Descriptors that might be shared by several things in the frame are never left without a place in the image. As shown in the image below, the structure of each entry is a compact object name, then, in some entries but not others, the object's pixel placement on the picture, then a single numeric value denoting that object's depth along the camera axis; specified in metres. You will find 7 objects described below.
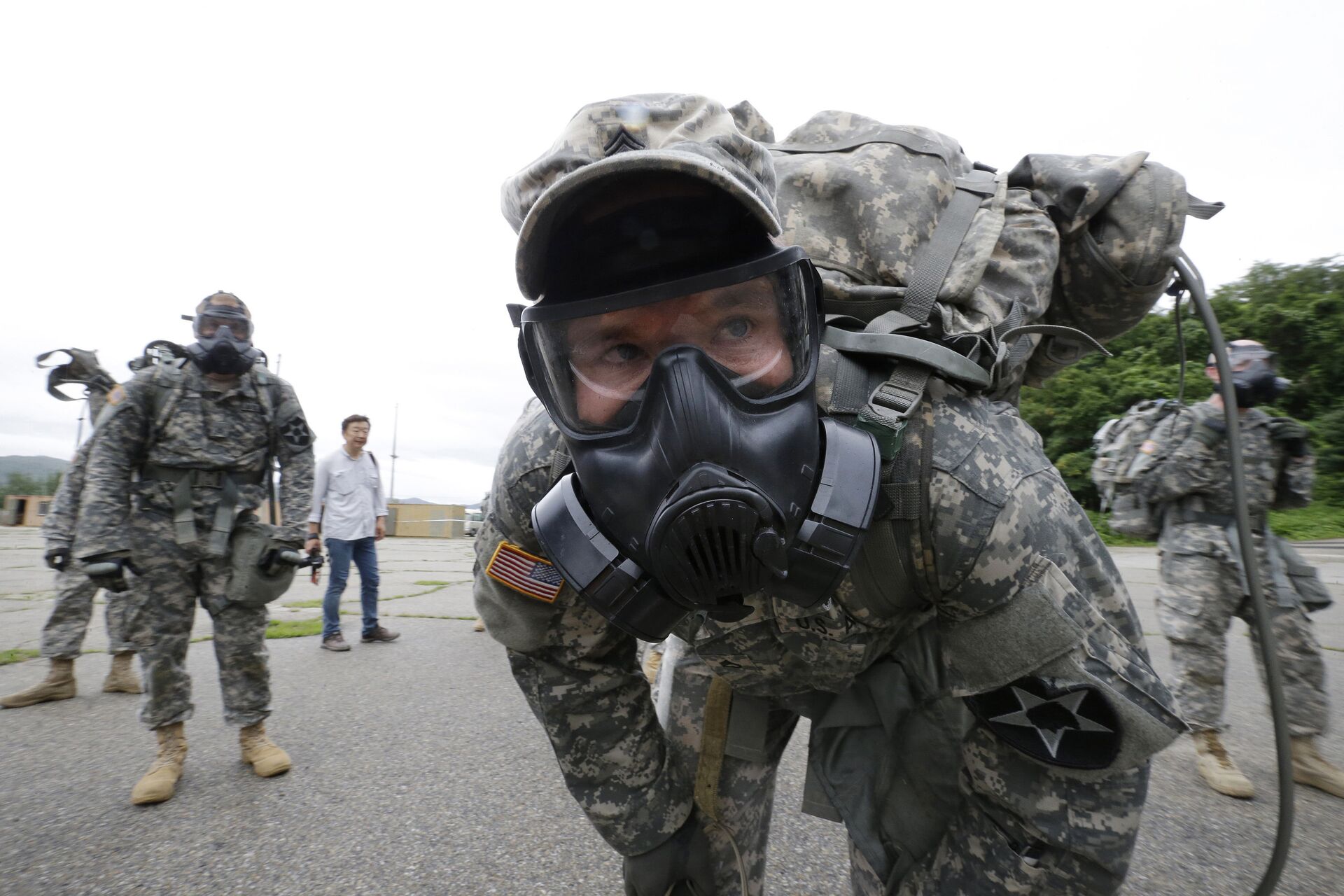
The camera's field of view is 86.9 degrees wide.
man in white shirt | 5.92
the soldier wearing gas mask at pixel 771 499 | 1.06
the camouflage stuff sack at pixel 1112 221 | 1.47
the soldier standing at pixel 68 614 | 3.79
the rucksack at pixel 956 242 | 1.25
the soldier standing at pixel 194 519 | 3.21
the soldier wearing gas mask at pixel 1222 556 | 3.30
